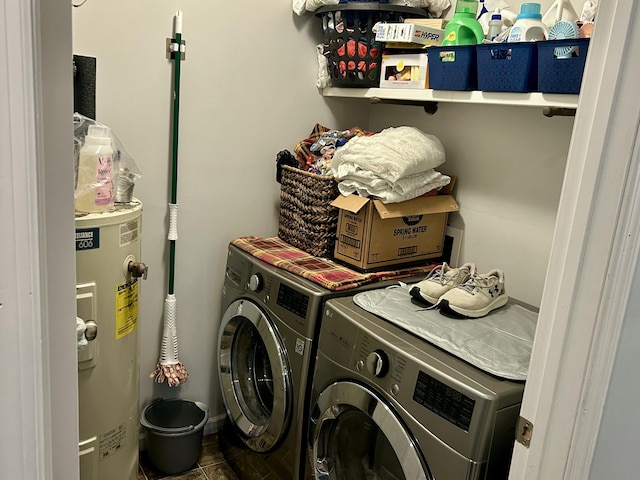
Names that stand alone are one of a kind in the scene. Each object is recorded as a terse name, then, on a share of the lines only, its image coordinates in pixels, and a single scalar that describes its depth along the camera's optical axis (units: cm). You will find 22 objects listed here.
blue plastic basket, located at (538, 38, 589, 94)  144
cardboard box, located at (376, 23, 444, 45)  190
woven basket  203
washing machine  178
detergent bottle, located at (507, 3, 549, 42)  157
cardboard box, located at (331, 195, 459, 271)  190
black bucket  217
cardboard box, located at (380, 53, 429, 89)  196
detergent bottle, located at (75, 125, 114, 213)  150
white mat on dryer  136
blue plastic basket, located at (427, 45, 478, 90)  174
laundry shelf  154
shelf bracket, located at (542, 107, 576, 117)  164
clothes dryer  121
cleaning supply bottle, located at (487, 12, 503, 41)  173
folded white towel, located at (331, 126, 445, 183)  184
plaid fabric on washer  182
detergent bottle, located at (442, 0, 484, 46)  177
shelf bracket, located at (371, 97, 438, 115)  222
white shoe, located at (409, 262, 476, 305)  167
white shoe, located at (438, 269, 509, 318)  160
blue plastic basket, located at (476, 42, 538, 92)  157
